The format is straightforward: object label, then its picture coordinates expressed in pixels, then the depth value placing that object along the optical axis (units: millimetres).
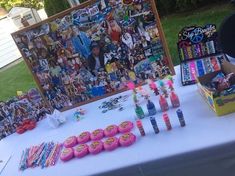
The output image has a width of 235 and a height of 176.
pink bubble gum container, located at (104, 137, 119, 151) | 996
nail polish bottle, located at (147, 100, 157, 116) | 1104
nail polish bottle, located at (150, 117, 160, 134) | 980
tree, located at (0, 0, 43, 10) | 9195
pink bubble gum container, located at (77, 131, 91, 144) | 1095
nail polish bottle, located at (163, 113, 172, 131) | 977
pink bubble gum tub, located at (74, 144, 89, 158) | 1027
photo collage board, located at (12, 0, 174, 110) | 1235
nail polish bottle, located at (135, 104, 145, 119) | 1110
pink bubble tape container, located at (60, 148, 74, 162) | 1039
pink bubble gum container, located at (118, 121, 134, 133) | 1060
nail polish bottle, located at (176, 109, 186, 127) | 958
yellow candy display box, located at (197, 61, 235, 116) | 916
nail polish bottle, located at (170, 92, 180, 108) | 1087
